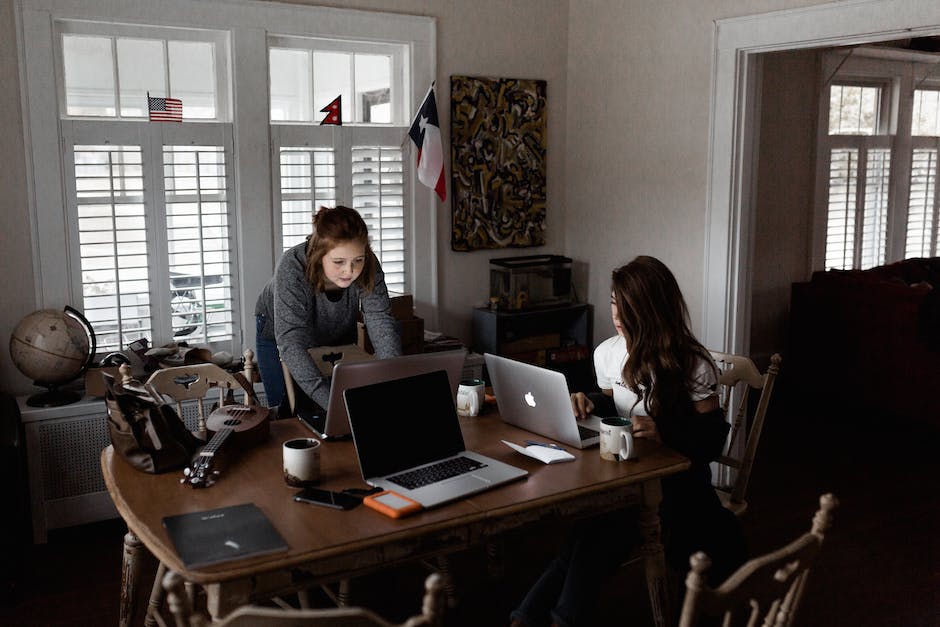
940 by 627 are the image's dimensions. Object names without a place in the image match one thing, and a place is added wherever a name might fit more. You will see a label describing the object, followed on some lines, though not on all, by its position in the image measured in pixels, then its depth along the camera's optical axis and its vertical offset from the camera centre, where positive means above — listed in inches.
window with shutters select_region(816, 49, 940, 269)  266.4 +13.2
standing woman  118.2 -13.1
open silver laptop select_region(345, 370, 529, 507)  90.7 -25.7
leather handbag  93.9 -24.4
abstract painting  188.7 +8.5
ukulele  91.5 -25.9
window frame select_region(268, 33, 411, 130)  171.3 +29.6
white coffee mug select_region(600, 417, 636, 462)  97.1 -25.7
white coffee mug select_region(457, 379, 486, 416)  115.9 -25.3
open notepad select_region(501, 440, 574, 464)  97.9 -27.6
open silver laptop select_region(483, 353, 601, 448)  101.5 -23.4
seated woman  101.5 -25.5
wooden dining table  75.2 -29.1
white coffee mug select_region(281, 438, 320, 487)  90.3 -26.4
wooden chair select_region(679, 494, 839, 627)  60.4 -26.7
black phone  85.4 -28.4
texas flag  179.6 +11.8
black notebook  74.5 -28.8
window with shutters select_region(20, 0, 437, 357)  152.5 +9.9
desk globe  142.9 -23.7
